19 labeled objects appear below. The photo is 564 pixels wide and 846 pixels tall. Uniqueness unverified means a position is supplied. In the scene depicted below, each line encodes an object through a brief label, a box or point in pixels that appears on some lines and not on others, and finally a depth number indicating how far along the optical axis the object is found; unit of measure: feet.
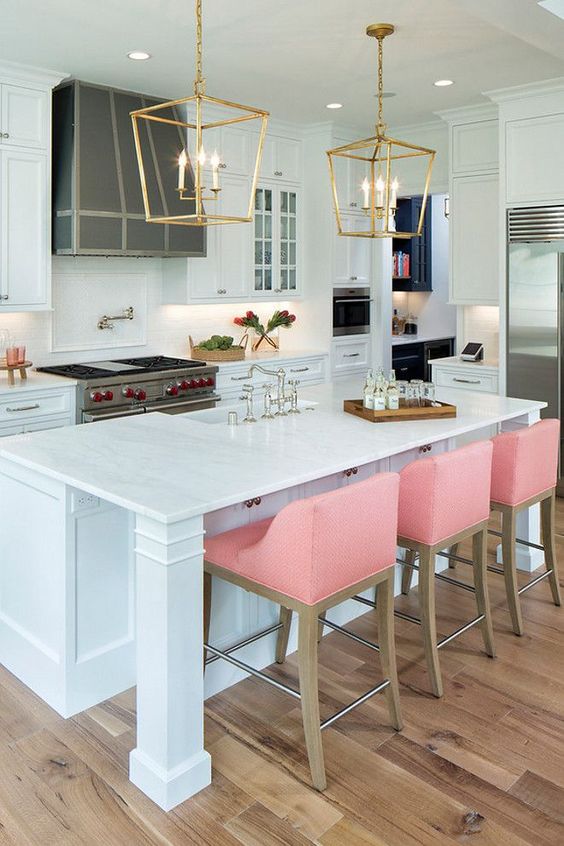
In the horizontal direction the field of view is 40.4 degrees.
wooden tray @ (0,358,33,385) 15.42
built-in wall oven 21.71
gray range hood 16.05
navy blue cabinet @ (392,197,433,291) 27.17
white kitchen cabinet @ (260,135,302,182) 20.29
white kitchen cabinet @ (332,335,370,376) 21.86
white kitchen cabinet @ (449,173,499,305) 18.97
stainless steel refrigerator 17.06
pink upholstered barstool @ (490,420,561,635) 10.78
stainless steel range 15.90
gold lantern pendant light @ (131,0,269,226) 17.42
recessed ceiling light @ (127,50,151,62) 14.42
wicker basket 19.40
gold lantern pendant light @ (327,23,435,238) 10.58
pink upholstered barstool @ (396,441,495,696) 9.14
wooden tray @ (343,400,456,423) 11.09
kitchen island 7.29
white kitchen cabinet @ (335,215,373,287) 21.48
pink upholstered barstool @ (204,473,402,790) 7.50
